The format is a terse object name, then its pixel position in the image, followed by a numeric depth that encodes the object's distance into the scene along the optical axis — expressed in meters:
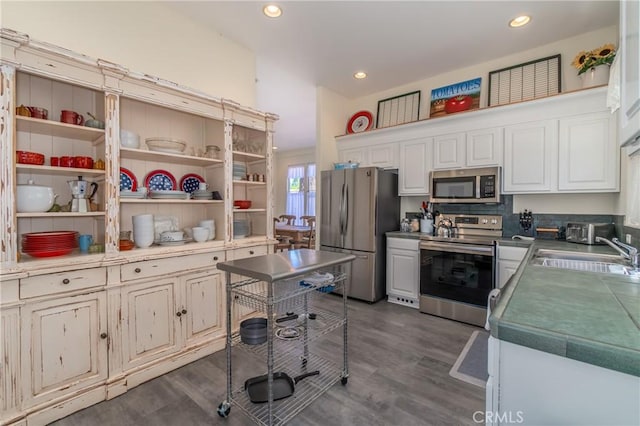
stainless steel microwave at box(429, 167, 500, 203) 3.13
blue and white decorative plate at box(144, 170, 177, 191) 2.45
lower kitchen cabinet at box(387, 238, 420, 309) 3.46
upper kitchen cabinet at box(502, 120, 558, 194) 2.83
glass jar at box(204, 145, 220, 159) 2.66
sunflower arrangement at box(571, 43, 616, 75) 2.56
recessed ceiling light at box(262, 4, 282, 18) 2.43
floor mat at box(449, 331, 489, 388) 2.08
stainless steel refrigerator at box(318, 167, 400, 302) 3.62
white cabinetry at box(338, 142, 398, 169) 3.91
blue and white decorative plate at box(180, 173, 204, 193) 2.68
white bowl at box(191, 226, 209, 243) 2.50
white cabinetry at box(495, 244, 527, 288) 2.79
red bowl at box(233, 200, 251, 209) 2.96
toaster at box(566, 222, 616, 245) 2.55
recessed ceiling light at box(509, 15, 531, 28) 2.59
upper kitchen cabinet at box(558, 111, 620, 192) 2.54
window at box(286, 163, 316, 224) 8.44
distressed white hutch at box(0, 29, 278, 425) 1.57
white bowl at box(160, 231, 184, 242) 2.38
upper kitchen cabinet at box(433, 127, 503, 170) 3.15
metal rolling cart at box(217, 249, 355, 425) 1.55
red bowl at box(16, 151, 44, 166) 1.68
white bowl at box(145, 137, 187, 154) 2.31
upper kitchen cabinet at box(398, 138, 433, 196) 3.63
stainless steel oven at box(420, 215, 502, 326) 2.92
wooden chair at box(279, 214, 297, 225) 7.82
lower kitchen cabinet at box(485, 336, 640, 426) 0.65
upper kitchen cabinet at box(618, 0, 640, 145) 0.93
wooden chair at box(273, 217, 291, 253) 6.17
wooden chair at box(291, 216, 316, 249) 6.11
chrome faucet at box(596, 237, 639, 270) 1.56
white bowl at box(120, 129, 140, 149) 2.11
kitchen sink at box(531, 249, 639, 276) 1.69
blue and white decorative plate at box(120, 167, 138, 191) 2.26
